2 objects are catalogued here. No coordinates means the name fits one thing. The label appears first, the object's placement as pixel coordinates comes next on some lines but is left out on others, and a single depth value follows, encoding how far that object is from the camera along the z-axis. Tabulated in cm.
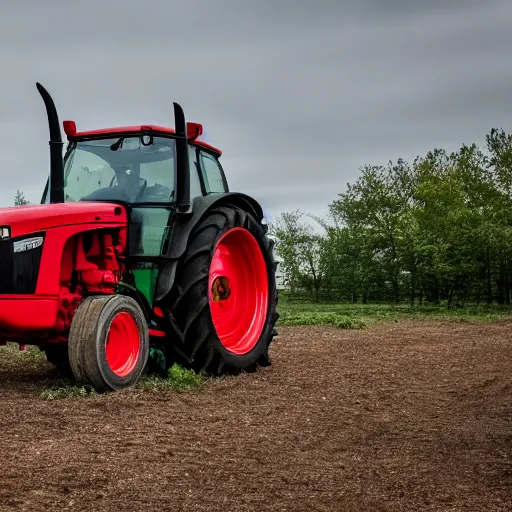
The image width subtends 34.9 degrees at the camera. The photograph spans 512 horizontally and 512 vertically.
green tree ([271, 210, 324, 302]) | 2788
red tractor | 676
